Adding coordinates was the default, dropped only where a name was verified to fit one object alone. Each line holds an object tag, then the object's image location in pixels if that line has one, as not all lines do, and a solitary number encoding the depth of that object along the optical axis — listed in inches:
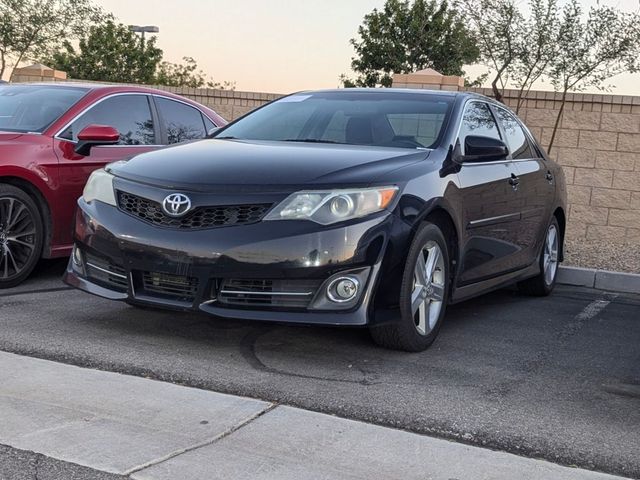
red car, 254.4
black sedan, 183.3
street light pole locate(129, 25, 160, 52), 1146.7
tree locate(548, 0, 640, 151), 498.6
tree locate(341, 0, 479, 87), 1365.7
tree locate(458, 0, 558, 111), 509.0
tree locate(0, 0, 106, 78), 834.2
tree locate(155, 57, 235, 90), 2027.6
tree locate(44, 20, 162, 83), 1518.2
